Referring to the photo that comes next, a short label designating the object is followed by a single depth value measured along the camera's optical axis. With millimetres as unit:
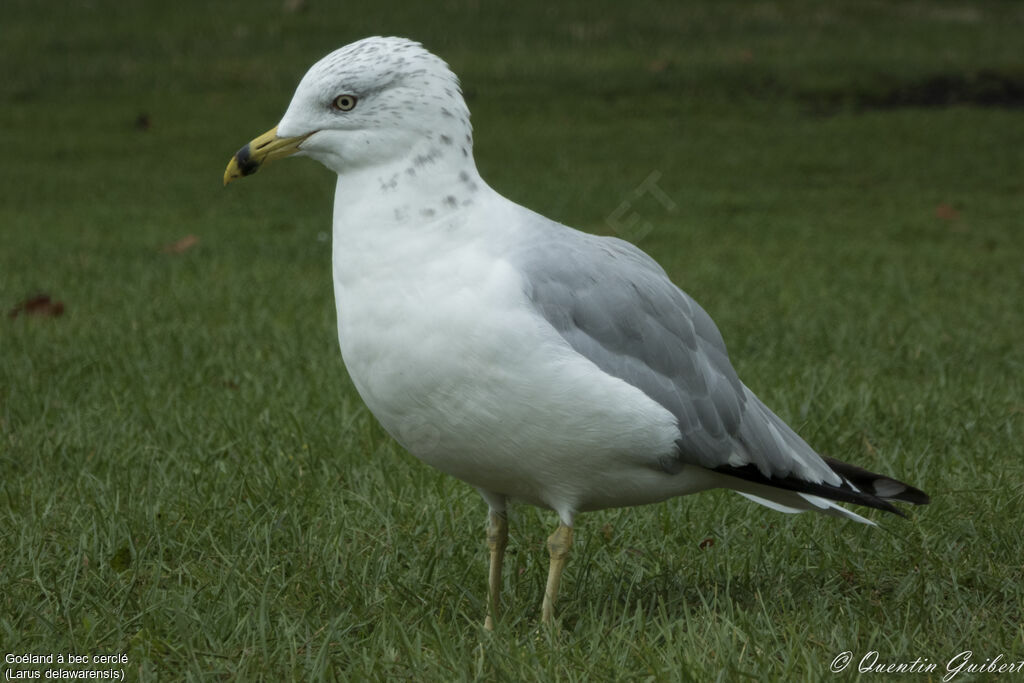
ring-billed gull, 5758
